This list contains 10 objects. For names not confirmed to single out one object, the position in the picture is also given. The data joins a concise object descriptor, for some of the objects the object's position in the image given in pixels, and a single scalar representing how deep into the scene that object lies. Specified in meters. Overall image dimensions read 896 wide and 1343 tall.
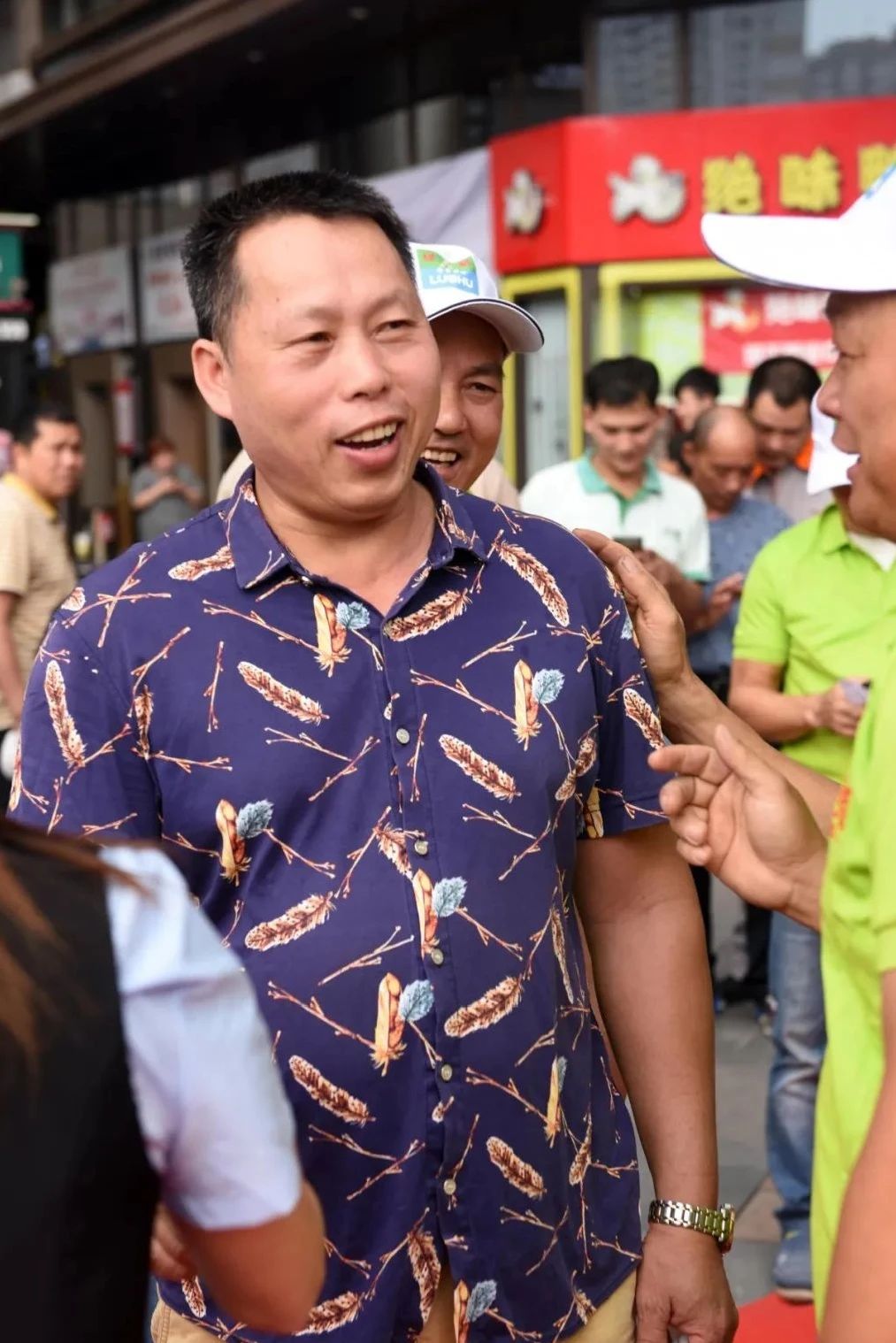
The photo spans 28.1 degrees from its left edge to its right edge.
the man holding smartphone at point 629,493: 6.37
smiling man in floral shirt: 1.96
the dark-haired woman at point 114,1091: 1.22
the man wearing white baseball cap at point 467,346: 2.84
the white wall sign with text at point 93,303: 20.98
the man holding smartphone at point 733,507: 6.53
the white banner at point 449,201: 13.65
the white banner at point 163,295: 19.27
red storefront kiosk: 11.90
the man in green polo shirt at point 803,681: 4.27
